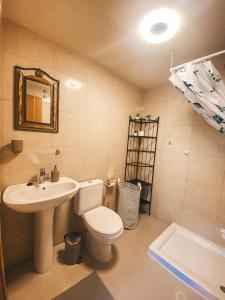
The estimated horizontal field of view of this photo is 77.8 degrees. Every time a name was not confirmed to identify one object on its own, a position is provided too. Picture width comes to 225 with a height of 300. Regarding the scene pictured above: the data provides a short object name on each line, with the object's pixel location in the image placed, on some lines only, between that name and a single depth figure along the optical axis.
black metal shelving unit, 2.39
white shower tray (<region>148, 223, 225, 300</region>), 1.28
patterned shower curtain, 1.29
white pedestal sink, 1.19
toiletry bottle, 1.45
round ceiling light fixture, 1.05
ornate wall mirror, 1.26
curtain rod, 1.39
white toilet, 1.36
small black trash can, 1.41
